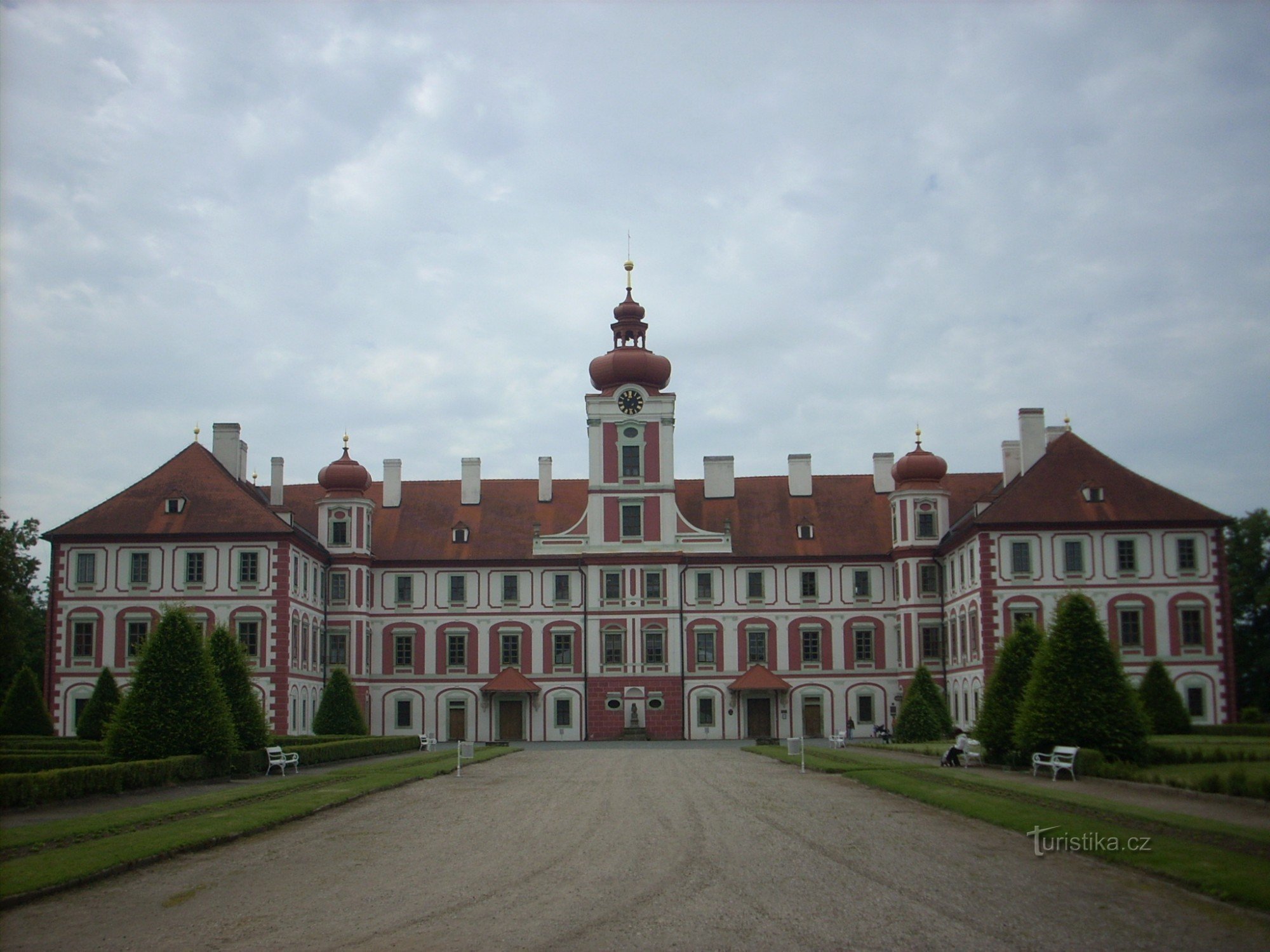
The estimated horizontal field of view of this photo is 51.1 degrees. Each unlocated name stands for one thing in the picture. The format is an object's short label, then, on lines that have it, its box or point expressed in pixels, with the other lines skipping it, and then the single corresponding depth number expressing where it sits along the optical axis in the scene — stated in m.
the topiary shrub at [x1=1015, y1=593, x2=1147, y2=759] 28.17
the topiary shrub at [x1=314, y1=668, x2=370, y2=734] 51.06
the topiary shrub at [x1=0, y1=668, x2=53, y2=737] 43.94
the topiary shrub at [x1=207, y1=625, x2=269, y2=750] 32.41
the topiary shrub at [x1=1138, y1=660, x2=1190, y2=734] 44.72
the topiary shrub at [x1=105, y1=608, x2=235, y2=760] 28.70
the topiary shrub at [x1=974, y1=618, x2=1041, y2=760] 31.72
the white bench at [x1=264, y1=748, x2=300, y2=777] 31.47
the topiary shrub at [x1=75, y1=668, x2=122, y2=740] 39.84
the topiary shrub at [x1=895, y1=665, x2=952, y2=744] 46.94
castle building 57.62
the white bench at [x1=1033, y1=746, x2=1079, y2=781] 25.52
